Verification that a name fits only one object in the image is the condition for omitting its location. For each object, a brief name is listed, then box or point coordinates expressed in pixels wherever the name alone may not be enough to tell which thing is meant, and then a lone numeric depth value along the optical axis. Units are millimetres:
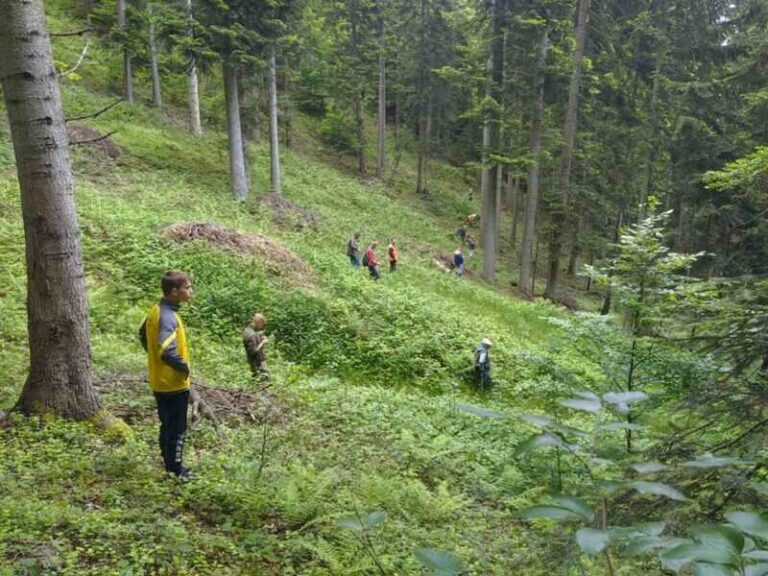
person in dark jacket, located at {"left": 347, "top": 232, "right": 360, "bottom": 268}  18750
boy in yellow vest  4805
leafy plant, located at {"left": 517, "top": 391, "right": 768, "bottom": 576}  1100
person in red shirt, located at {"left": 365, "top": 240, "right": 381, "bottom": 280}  17938
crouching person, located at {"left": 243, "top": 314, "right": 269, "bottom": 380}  8500
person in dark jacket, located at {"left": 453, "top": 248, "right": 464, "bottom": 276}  24172
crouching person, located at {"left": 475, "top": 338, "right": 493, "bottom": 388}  11969
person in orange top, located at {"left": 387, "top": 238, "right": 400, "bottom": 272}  20031
